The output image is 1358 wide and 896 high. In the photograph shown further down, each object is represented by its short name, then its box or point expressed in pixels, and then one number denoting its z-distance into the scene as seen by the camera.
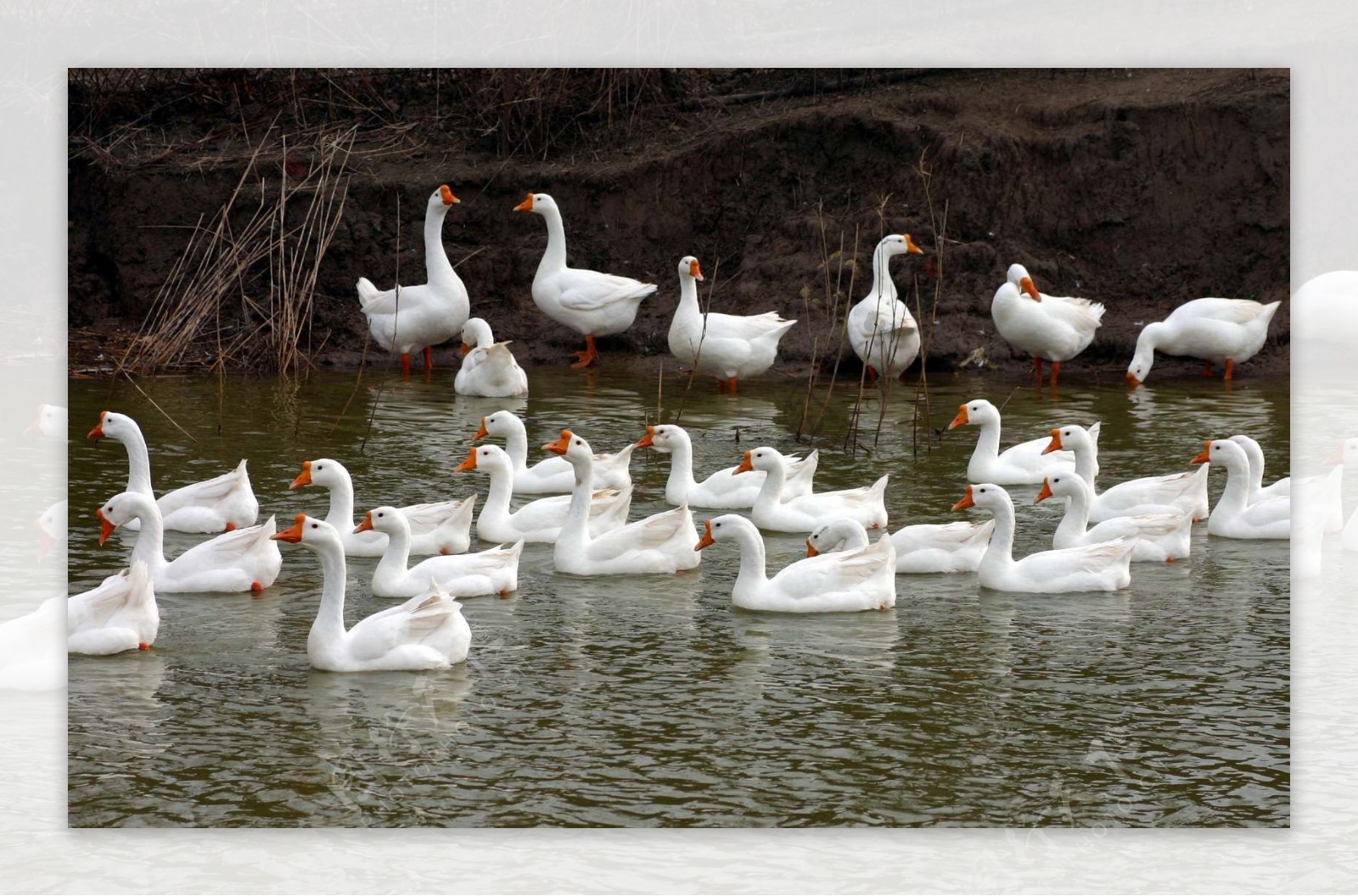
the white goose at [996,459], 21.53
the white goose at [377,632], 14.59
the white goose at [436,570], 16.72
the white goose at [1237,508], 18.91
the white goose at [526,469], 20.98
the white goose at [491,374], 26.70
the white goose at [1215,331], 26.33
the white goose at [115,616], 14.59
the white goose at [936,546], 17.84
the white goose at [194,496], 18.58
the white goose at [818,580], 16.47
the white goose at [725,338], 27.30
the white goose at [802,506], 19.47
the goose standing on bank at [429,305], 28.61
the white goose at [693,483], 20.47
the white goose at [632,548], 17.78
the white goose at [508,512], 19.08
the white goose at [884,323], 26.64
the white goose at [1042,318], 27.73
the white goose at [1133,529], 18.23
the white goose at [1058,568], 17.09
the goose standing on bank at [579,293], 29.30
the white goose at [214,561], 16.66
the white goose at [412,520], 18.05
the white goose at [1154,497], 19.62
